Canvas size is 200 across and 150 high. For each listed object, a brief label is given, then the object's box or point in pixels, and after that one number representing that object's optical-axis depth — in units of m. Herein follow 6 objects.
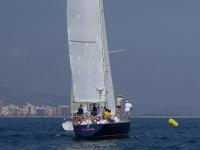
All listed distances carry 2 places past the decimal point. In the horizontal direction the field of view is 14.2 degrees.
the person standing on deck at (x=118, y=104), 59.56
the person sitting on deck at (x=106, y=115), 55.76
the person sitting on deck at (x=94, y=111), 56.80
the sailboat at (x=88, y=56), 58.88
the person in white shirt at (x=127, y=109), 59.09
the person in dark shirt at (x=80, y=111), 58.11
